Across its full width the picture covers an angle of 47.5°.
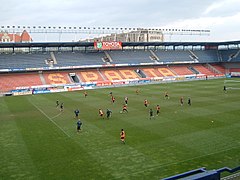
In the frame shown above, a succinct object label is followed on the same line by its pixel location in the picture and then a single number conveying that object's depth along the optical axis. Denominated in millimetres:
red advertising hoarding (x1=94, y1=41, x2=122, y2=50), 69969
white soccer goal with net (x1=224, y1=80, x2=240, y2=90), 51031
